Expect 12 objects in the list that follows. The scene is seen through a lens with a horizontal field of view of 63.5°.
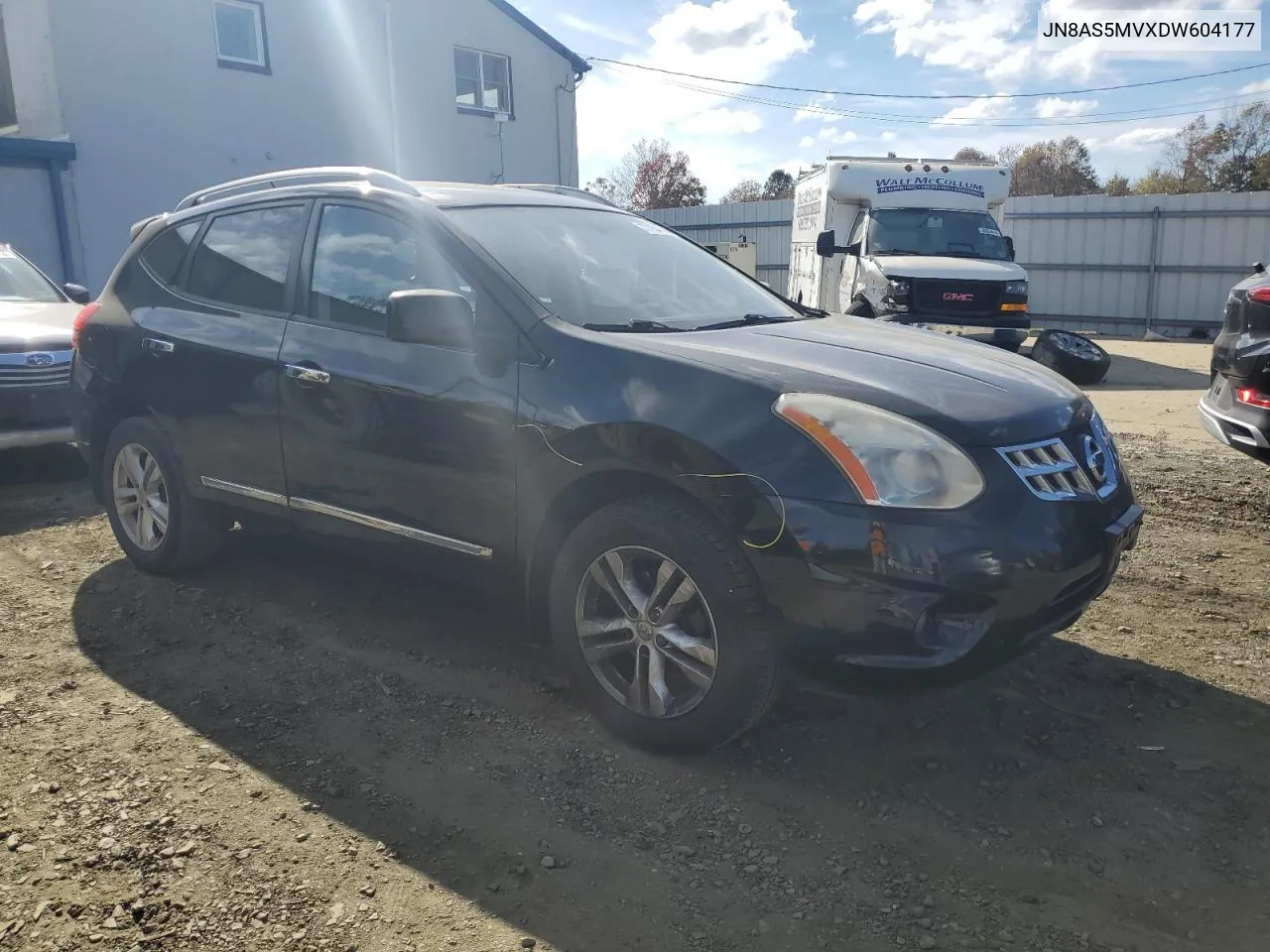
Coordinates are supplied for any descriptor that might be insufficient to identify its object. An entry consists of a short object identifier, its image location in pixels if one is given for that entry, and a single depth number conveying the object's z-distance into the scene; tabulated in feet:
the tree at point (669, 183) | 162.50
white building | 44.80
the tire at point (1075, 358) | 39.83
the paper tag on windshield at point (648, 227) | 14.97
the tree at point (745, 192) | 175.73
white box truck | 39.86
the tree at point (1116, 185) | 154.78
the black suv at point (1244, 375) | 16.56
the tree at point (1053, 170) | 172.65
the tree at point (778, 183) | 170.23
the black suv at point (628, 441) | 9.30
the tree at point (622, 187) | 160.46
